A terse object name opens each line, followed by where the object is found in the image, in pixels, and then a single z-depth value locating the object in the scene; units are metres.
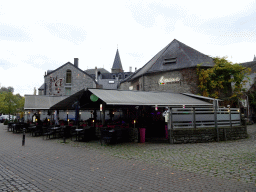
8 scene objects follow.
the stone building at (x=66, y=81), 34.06
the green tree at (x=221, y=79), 19.62
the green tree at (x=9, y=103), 30.47
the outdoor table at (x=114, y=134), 11.08
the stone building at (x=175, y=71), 20.31
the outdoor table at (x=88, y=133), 12.59
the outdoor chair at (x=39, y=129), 16.10
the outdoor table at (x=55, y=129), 14.36
